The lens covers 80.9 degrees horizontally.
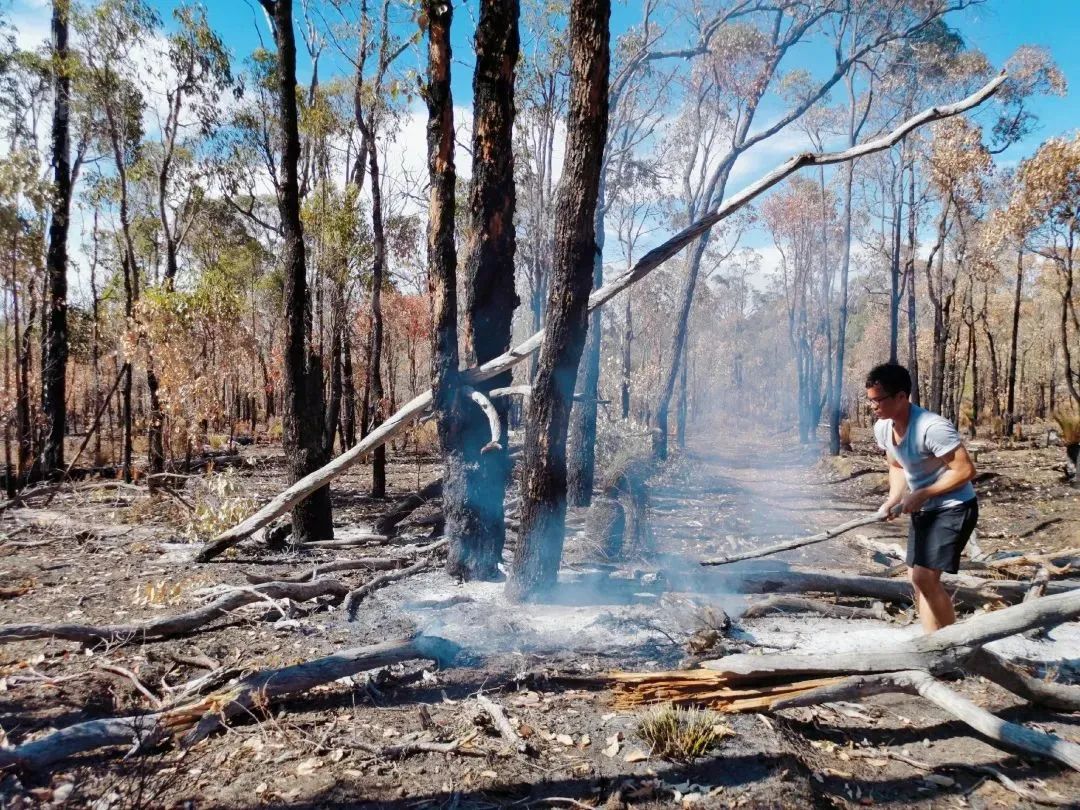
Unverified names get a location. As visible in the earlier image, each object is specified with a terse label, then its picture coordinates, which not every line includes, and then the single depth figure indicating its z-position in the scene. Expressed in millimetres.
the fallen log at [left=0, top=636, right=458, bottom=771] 2709
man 3529
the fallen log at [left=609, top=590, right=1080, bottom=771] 3238
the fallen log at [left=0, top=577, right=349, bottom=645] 3920
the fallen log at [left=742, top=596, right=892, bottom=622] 4656
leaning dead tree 4070
